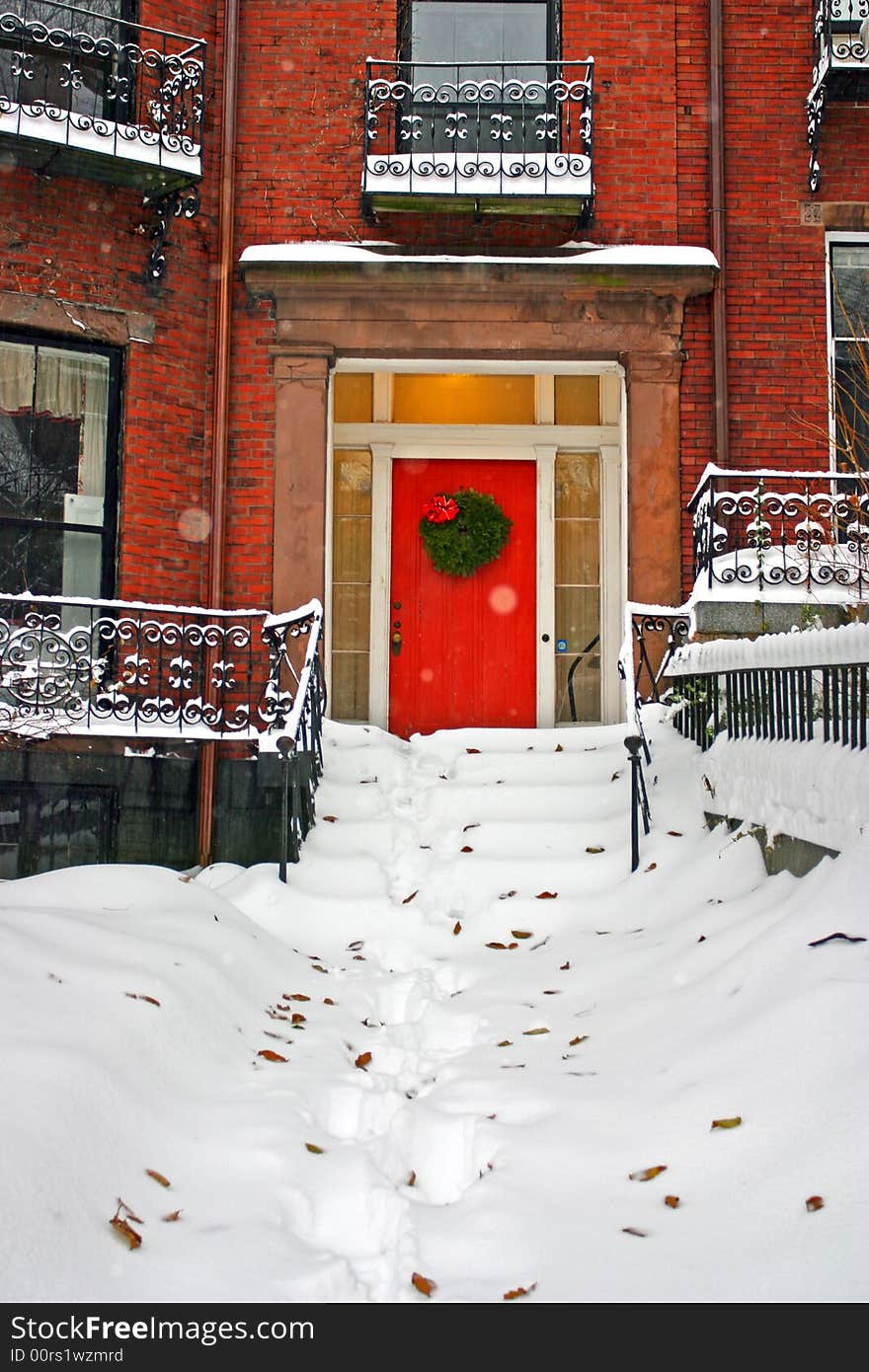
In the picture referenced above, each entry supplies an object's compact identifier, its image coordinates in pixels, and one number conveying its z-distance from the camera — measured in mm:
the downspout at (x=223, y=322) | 8141
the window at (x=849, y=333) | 8414
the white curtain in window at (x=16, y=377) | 7742
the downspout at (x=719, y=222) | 8211
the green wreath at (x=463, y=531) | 9289
